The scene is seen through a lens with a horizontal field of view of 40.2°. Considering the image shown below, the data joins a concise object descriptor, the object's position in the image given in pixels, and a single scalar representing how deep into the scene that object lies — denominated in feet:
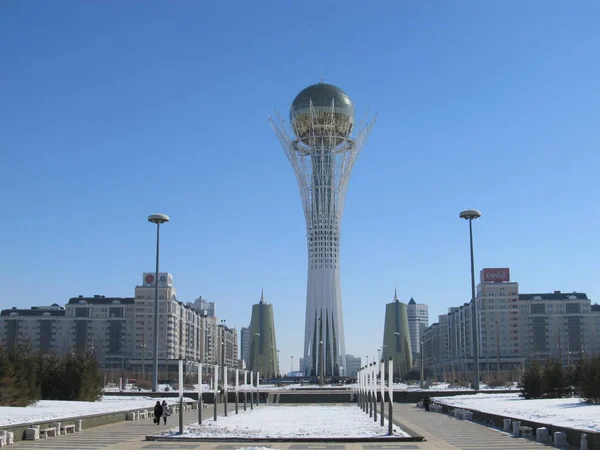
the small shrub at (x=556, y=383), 127.65
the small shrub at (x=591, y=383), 99.60
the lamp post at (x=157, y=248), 142.96
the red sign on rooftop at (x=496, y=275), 489.67
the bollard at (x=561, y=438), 65.72
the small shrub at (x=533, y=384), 129.59
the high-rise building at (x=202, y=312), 629.59
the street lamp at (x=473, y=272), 152.46
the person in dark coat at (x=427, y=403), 128.16
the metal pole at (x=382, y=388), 82.06
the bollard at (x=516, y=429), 75.87
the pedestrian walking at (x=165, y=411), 93.46
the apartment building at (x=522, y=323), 490.08
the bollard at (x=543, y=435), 69.21
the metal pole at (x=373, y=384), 95.44
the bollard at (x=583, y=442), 59.45
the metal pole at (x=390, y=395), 73.05
